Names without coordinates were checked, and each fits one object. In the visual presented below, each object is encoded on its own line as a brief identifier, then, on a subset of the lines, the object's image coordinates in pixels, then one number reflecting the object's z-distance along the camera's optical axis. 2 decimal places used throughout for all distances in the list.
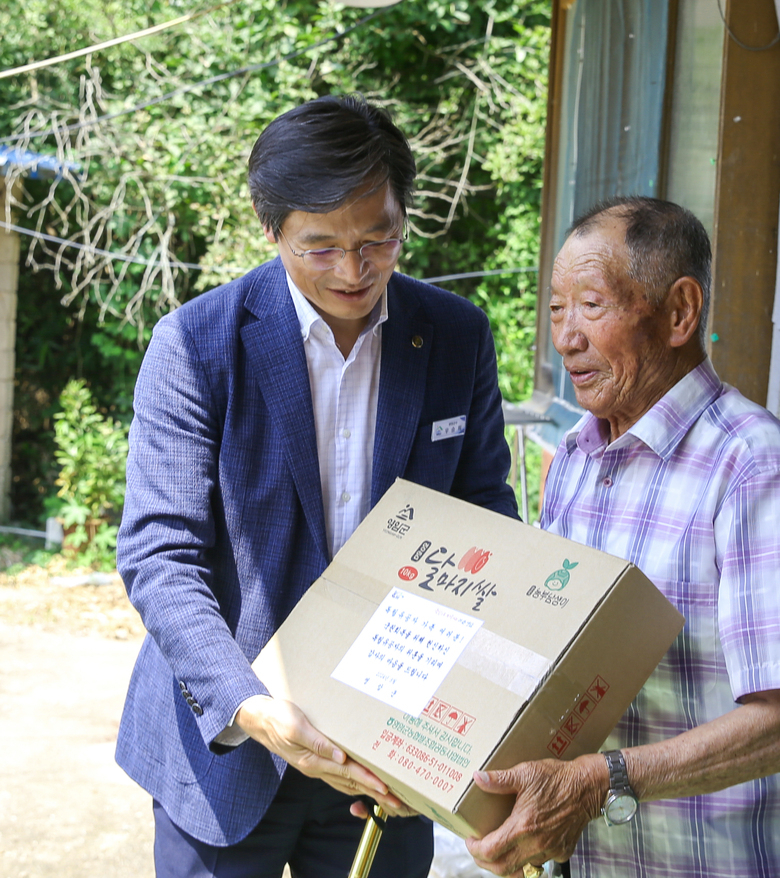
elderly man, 1.06
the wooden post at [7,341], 6.76
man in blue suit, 1.35
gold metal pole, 1.22
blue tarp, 6.36
